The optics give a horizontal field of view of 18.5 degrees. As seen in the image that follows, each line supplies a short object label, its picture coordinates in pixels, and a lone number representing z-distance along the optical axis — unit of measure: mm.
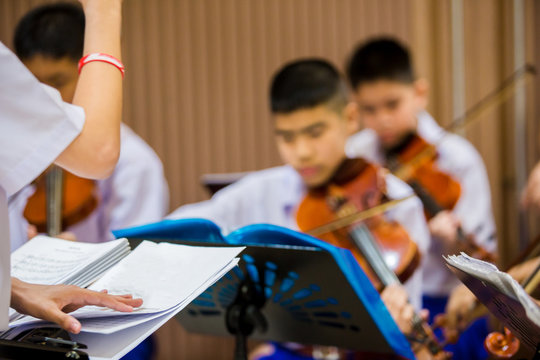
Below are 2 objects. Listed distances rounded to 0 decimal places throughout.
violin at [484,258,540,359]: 1828
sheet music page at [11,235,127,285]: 1901
